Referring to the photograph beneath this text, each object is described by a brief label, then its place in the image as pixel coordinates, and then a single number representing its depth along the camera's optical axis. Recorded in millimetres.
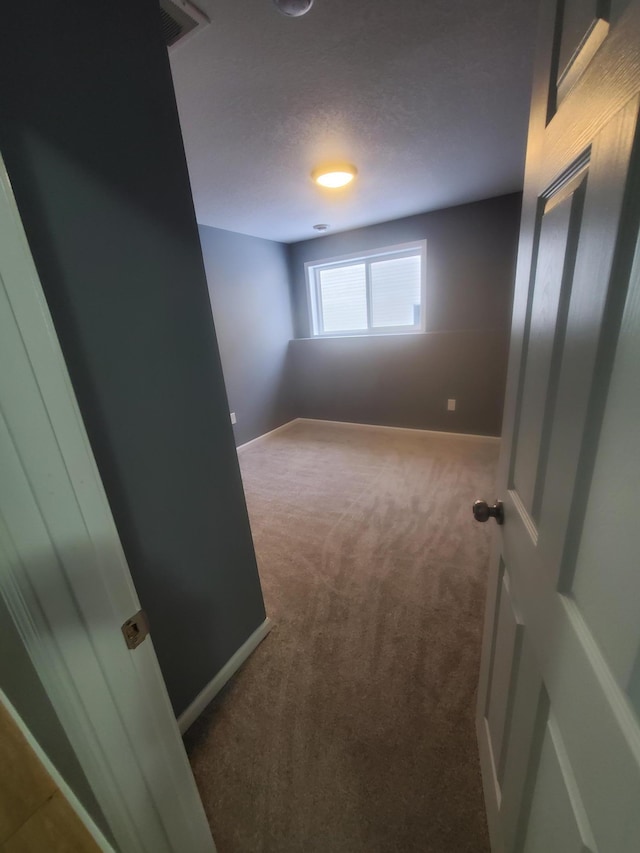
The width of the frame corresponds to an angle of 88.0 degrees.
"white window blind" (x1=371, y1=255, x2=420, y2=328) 3830
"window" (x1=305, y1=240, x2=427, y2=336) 3822
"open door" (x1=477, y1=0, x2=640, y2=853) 339
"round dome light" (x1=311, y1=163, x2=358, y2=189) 2300
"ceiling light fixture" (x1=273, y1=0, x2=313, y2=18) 1101
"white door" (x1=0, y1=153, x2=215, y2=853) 419
